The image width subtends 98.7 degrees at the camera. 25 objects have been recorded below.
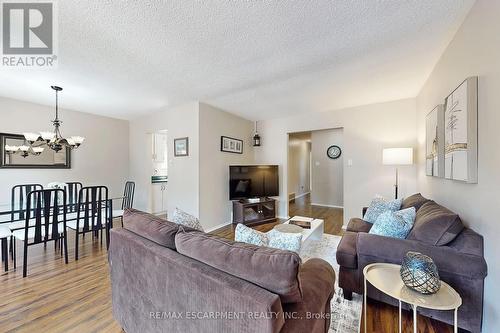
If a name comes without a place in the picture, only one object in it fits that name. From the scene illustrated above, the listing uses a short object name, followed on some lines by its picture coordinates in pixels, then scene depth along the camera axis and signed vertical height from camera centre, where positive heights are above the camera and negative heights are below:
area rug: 1.56 -1.18
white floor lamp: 3.14 +0.14
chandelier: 2.92 +0.32
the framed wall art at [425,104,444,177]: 2.19 +0.27
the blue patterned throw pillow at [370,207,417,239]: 1.82 -0.50
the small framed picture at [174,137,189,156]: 3.93 +0.35
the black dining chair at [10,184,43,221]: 2.60 -0.54
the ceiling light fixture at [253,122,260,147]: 5.14 +0.61
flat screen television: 4.36 -0.34
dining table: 2.59 -0.69
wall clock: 6.21 +0.40
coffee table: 2.51 -0.83
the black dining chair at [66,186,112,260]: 2.76 -0.67
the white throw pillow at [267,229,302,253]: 1.37 -0.49
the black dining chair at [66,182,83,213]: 3.20 -0.55
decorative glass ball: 1.18 -0.61
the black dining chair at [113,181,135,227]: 3.56 -0.51
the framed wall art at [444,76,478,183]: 1.58 +0.27
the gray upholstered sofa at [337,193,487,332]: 1.44 -0.67
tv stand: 4.32 -0.95
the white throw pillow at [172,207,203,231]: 1.66 -0.43
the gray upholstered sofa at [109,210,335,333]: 0.87 -0.57
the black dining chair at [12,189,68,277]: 2.36 -0.68
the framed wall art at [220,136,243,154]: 4.32 +0.43
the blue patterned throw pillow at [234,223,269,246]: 1.37 -0.46
